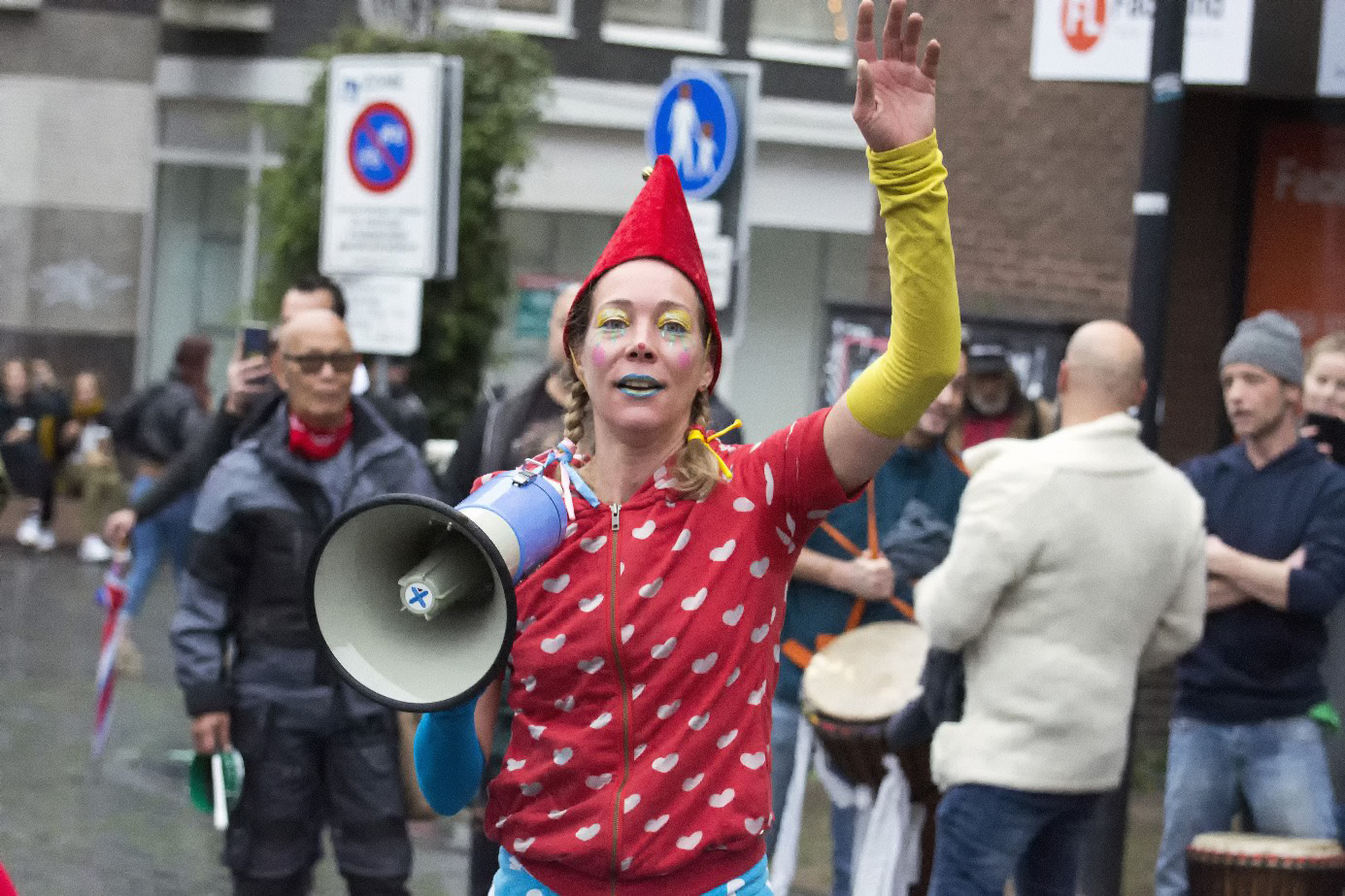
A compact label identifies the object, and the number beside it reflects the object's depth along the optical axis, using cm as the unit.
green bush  2143
